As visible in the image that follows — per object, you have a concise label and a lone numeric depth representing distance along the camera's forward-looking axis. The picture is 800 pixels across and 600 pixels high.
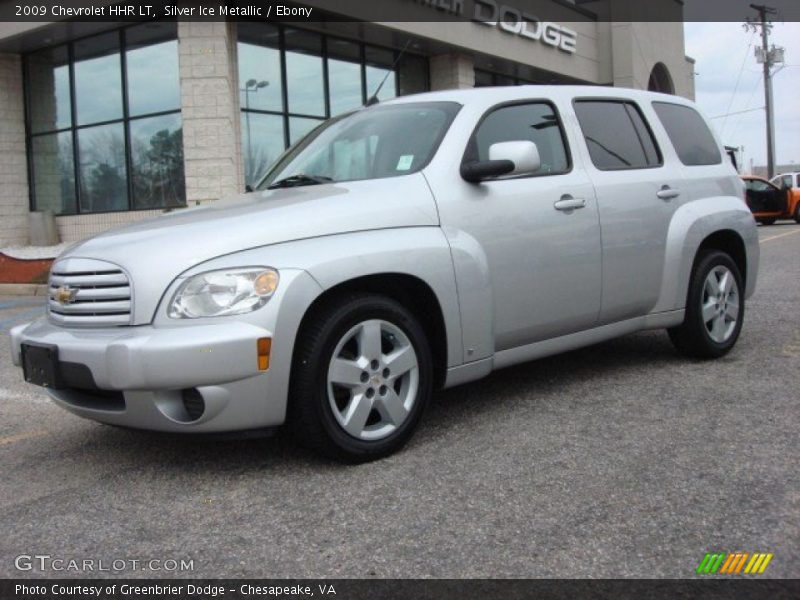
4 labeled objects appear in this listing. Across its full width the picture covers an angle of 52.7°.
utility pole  43.09
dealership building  13.83
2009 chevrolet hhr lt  3.20
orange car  24.19
